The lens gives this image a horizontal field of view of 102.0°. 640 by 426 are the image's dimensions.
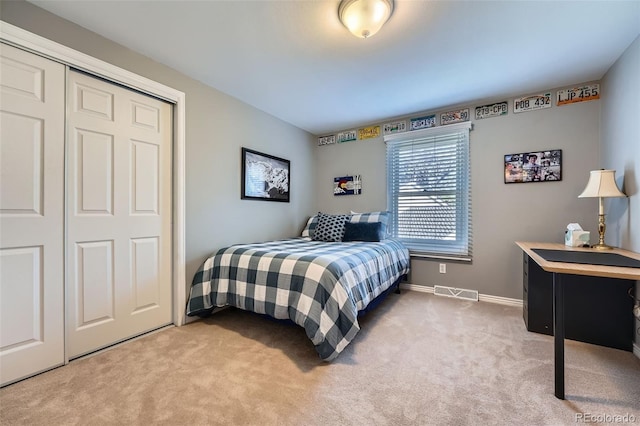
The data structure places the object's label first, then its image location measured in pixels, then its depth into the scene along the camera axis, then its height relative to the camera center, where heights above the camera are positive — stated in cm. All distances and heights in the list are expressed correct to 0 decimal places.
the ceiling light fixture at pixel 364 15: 153 +122
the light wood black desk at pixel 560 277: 124 -33
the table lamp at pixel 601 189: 198 +19
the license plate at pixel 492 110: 289 +117
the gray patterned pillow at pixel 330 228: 322 -19
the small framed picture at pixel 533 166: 265 +49
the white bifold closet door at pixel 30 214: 153 -1
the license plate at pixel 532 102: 270 +117
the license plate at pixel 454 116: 310 +117
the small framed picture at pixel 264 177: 303 +46
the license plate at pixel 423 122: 327 +116
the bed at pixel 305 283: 175 -56
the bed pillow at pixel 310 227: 364 -21
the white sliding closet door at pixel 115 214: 181 -1
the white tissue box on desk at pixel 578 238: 215 -21
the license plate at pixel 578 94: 250 +117
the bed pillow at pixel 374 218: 319 -7
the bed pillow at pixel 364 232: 305 -23
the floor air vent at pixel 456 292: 301 -96
